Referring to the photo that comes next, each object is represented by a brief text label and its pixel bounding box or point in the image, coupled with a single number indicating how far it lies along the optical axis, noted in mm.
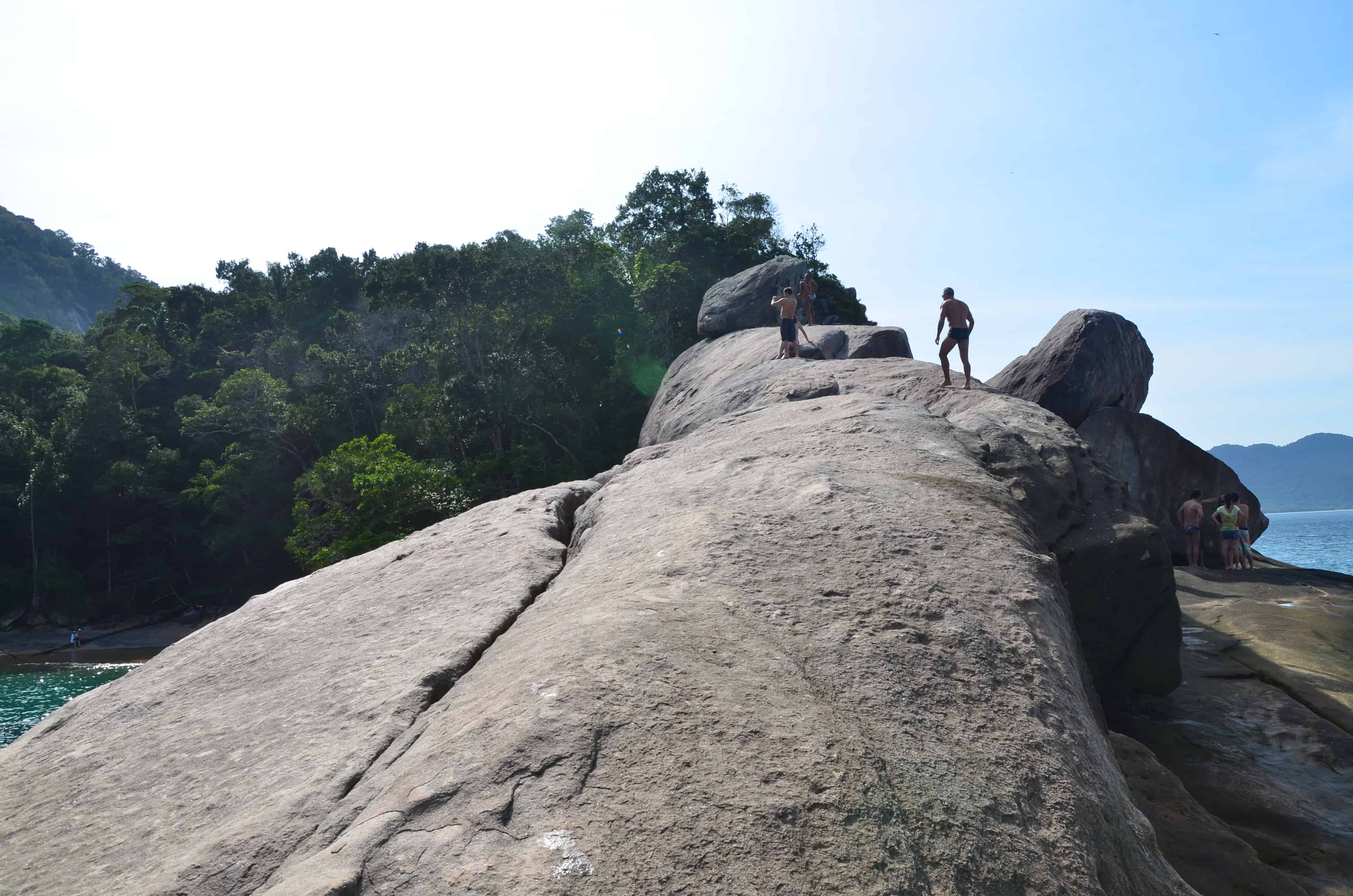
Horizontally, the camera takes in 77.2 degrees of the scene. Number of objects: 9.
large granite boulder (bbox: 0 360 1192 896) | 2852
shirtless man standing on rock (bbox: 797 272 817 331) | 16766
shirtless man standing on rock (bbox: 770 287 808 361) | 13523
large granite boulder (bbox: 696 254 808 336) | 19438
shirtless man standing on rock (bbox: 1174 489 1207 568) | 15039
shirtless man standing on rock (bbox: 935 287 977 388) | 9844
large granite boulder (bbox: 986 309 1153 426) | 14836
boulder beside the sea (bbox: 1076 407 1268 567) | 15453
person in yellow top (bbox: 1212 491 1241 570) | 14914
